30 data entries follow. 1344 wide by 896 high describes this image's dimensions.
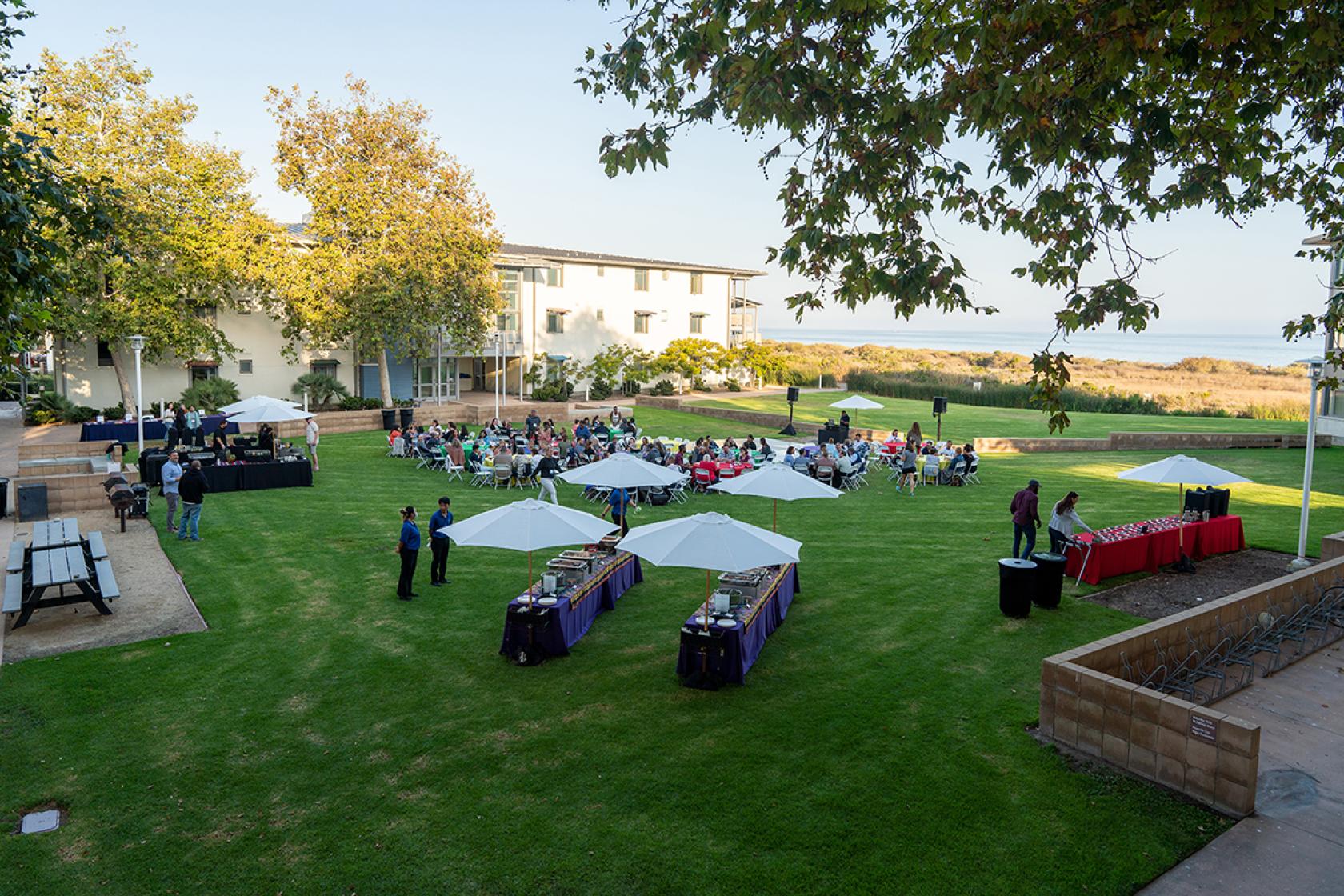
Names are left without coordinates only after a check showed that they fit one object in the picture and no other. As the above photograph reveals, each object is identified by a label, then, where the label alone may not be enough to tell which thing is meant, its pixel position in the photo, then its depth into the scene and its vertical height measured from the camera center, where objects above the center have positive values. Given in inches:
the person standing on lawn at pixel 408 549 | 518.6 -104.3
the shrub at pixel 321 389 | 1567.4 -26.3
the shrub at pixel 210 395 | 1386.2 -36.5
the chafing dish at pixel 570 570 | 473.4 -107.5
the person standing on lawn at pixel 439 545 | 539.8 -107.9
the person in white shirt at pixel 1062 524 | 560.1 -92.1
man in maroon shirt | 591.8 -90.3
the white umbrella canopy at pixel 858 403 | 1216.2 -33.1
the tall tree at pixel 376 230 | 1437.0 +248.1
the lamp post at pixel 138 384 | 858.8 +4.4
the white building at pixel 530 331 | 1549.0 +108.3
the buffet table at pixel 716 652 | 392.5 -125.3
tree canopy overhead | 251.4 +90.9
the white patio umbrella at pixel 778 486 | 554.9 -69.5
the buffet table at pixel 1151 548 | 564.1 -115.0
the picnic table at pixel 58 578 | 458.6 -115.9
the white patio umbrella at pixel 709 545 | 386.0 -76.8
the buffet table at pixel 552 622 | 420.2 -123.0
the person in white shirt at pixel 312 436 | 1028.5 -73.5
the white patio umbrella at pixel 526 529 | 423.8 -76.5
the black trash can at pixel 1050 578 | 504.4 -114.8
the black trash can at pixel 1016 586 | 483.2 -115.2
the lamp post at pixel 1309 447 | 562.2 -42.7
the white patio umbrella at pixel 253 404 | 965.2 -34.1
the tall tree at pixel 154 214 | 1259.2 +253.6
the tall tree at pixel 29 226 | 264.4 +46.4
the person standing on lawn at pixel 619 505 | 618.2 -109.3
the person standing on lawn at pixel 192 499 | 650.8 -95.6
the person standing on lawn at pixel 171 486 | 701.9 -92.2
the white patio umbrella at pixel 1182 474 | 599.5 -63.3
